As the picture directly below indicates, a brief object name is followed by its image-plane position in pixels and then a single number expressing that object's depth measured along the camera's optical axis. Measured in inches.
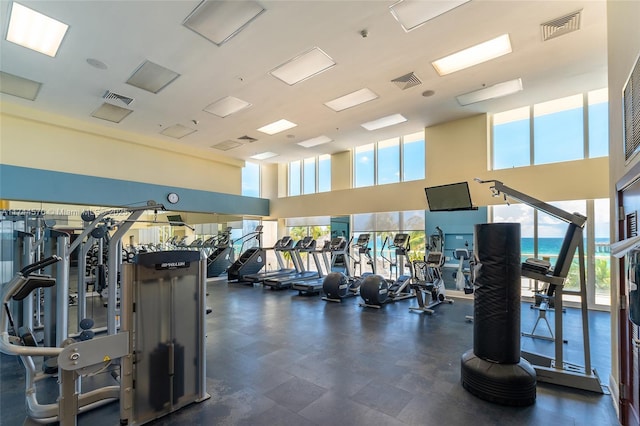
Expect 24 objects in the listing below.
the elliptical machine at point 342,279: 281.2
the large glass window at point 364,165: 403.9
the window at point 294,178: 500.4
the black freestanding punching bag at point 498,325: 110.0
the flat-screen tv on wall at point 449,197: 271.6
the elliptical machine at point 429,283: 243.4
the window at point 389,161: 378.0
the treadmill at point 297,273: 351.6
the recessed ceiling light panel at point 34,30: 155.7
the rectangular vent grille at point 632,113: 82.8
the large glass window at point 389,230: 358.3
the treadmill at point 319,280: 315.9
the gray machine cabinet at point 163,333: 97.5
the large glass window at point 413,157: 354.6
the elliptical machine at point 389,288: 254.8
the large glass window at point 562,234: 247.3
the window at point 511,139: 281.3
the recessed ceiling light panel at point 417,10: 148.7
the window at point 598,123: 244.7
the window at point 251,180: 491.2
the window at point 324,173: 456.4
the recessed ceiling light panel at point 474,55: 181.8
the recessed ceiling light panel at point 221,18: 149.9
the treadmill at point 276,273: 379.0
